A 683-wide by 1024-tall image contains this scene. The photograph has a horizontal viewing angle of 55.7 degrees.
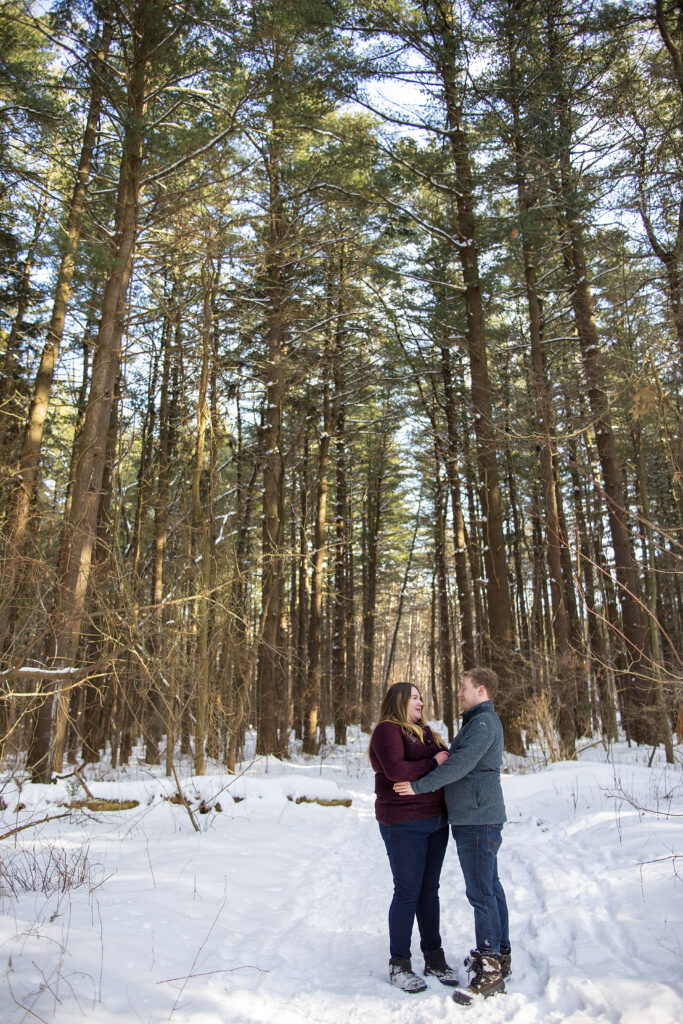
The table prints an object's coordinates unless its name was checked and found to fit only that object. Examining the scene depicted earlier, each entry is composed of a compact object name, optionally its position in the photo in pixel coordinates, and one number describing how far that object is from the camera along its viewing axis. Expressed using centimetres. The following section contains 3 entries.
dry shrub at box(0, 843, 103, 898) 448
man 344
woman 351
